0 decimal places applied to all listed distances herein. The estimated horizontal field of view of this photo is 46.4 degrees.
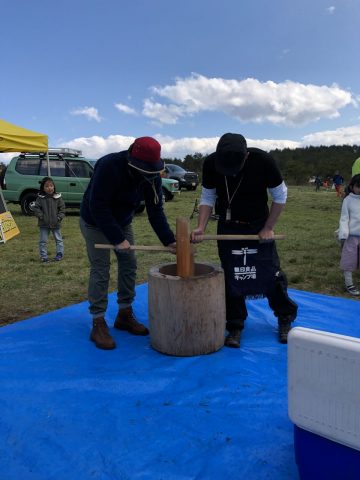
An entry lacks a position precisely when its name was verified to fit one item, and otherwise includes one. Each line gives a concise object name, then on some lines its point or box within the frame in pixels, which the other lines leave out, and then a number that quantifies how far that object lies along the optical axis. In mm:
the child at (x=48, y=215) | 6633
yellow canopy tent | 8680
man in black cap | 2926
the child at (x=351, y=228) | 4500
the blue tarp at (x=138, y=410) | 1817
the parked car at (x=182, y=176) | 21578
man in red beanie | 2750
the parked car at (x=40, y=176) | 11945
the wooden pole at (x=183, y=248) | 2971
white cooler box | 1396
